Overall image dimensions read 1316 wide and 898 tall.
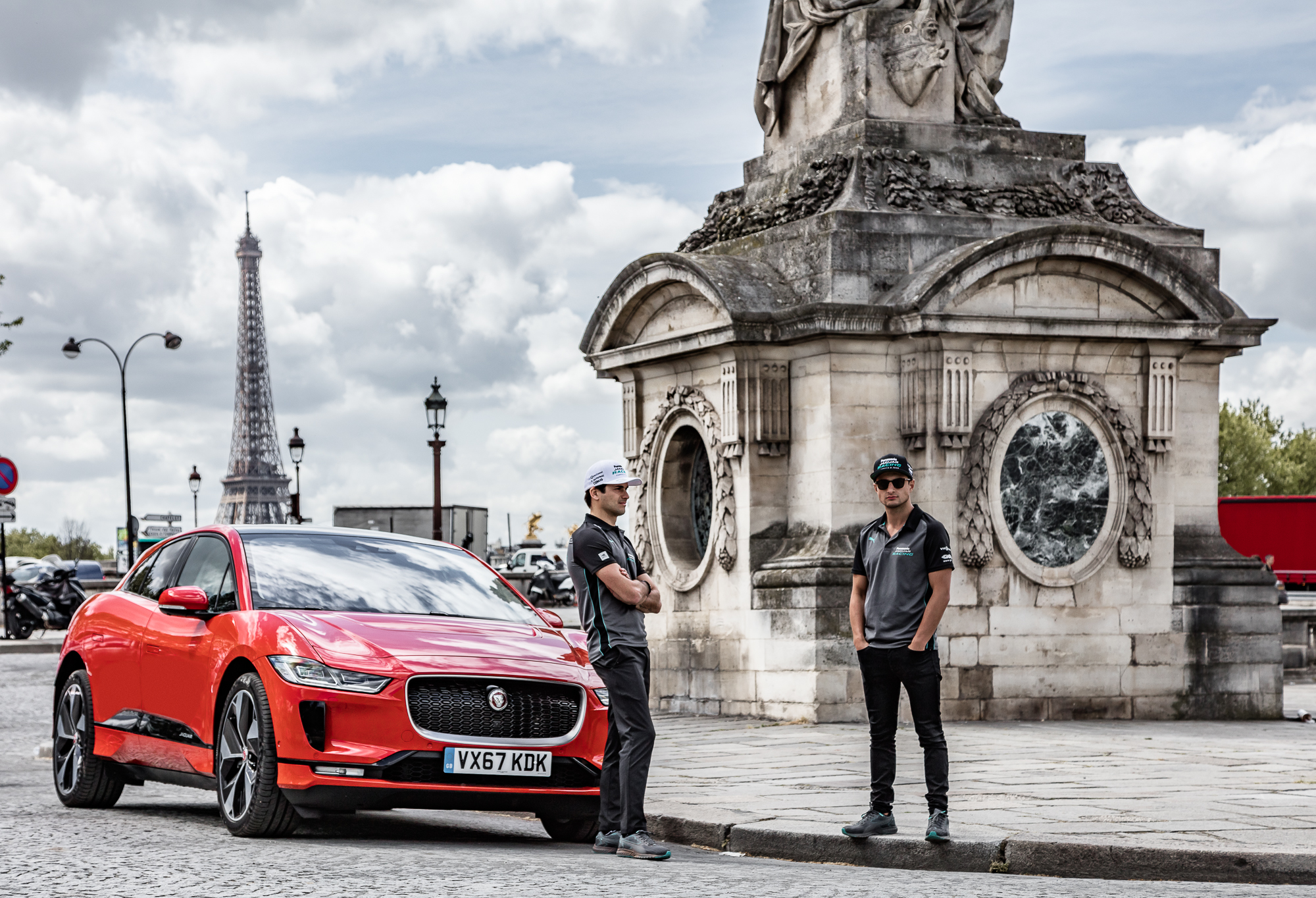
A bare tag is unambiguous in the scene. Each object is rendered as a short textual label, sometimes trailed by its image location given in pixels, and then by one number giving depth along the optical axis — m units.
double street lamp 49.09
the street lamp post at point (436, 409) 33.81
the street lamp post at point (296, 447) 50.53
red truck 48.62
